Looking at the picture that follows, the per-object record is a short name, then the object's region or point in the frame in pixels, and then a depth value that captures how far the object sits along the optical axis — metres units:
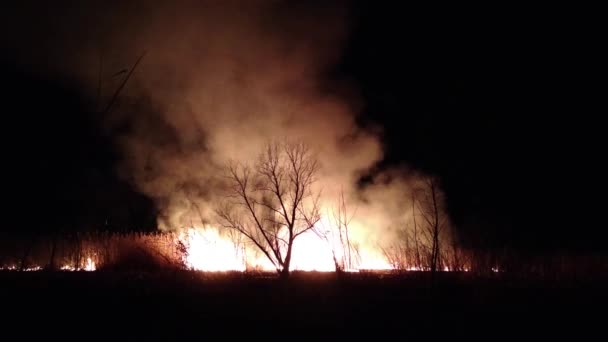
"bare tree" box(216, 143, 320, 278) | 13.38
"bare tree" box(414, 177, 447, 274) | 13.93
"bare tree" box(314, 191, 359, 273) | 12.55
